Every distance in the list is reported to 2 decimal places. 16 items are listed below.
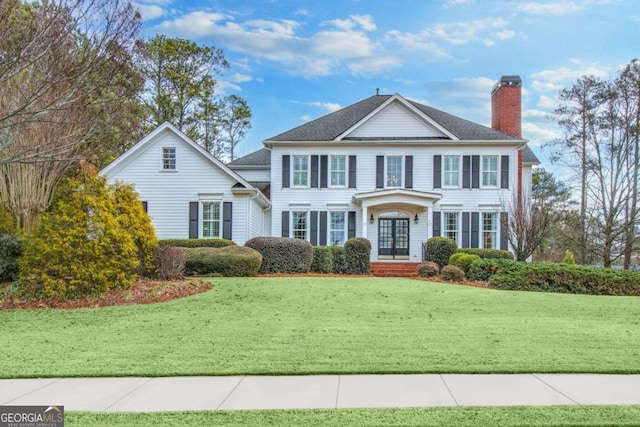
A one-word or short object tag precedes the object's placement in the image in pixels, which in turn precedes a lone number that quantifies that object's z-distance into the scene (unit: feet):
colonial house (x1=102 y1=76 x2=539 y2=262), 71.36
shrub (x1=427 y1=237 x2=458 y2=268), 65.26
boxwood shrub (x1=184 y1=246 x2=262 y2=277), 51.26
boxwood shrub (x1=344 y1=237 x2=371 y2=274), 61.00
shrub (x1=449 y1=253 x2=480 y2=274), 56.34
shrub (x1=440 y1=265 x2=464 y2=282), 53.06
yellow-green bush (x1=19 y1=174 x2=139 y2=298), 35.94
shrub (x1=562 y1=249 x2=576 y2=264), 78.69
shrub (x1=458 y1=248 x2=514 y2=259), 66.28
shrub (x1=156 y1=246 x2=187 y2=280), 43.66
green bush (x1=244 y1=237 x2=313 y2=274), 56.70
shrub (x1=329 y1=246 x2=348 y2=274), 61.36
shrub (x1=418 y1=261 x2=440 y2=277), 57.82
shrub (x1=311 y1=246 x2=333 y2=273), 60.18
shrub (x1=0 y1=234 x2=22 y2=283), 42.80
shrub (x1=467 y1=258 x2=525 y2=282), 46.98
